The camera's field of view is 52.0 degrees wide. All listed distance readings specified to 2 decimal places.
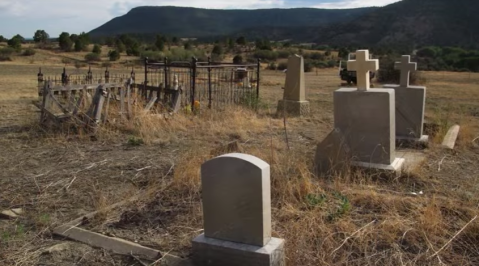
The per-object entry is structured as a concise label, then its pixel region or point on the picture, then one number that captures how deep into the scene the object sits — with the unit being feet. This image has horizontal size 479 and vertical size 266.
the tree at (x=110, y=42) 216.39
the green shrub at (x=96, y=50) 160.14
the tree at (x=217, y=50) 187.52
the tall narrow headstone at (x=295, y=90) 42.14
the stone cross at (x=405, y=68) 28.33
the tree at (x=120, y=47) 184.97
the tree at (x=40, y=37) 201.26
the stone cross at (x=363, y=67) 21.13
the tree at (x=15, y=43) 159.93
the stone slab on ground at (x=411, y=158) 21.19
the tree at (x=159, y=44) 191.23
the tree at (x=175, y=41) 252.21
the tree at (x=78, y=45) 177.69
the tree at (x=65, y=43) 179.22
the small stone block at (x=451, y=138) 27.05
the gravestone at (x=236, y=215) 11.51
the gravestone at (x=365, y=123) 20.40
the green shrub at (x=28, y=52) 151.59
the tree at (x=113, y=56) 150.41
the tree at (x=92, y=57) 148.66
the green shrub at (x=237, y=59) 152.85
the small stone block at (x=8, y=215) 15.90
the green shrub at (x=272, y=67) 144.36
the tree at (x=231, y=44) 219.32
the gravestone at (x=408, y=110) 27.81
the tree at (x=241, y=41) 234.85
